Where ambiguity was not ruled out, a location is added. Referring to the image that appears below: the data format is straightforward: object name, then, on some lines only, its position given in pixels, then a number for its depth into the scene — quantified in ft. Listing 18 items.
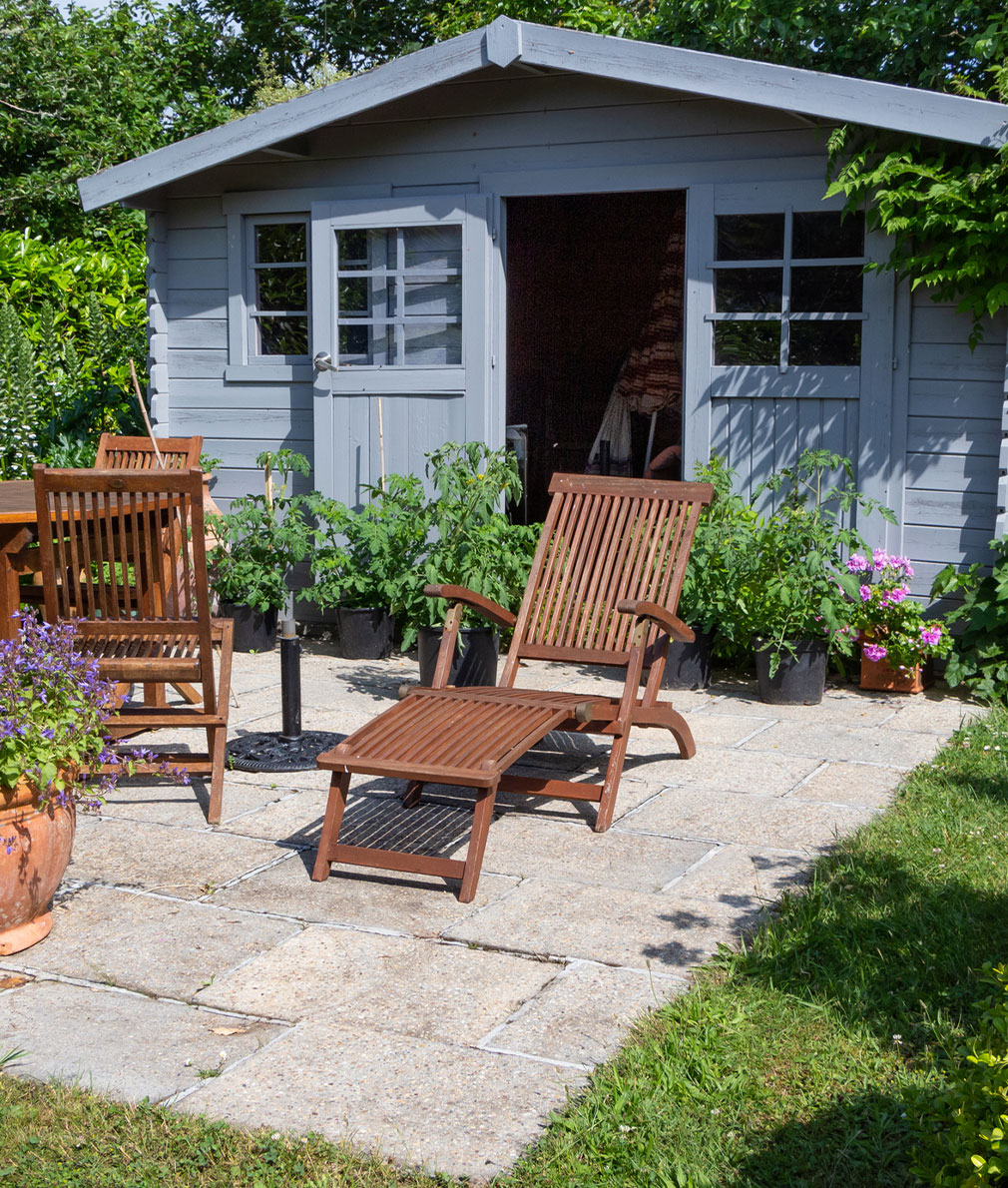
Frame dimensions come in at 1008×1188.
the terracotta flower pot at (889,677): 20.74
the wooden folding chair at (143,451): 21.94
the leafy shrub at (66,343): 34.55
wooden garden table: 15.69
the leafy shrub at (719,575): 20.52
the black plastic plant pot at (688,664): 21.25
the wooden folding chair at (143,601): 14.42
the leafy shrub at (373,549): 22.35
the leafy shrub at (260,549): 23.80
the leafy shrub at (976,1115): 5.82
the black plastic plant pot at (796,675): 20.03
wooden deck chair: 12.80
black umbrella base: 16.79
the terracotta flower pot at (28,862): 10.91
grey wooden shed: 21.15
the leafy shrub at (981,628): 19.74
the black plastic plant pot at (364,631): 23.41
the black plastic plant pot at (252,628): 24.41
